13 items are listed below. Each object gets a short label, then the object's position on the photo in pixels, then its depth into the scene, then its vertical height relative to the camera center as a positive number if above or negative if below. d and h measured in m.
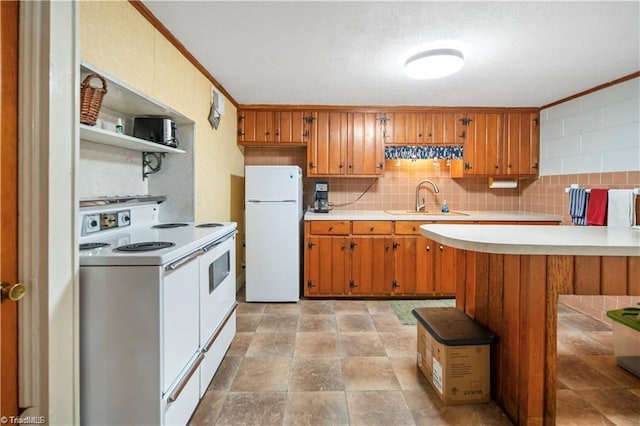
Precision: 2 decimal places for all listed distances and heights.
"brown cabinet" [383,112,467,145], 3.83 +1.02
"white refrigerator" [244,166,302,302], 3.43 -0.28
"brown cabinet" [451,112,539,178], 3.85 +0.81
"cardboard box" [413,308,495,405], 1.74 -0.87
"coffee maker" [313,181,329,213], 3.87 +0.15
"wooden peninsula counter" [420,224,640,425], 1.44 -0.36
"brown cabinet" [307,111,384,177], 3.81 +0.79
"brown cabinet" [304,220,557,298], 3.54 -0.55
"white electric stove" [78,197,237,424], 1.27 -0.52
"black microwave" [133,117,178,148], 2.18 +0.56
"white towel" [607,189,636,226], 2.71 +0.03
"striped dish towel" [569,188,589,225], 3.10 +0.06
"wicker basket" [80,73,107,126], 1.42 +0.50
